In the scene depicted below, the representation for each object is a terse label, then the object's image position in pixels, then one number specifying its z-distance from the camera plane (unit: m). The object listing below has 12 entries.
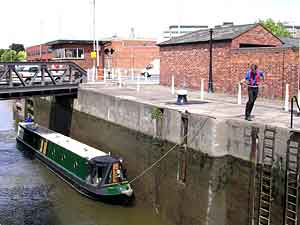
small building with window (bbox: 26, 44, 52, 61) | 65.71
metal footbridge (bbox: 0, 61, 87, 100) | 24.89
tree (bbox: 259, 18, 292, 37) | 59.66
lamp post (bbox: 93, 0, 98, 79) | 43.24
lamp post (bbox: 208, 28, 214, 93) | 26.22
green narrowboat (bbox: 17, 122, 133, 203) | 18.58
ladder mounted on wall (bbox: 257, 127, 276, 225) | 12.36
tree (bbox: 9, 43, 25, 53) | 162.38
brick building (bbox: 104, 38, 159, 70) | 48.38
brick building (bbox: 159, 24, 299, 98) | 21.89
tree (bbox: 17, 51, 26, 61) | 125.43
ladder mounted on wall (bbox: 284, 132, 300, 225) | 11.51
